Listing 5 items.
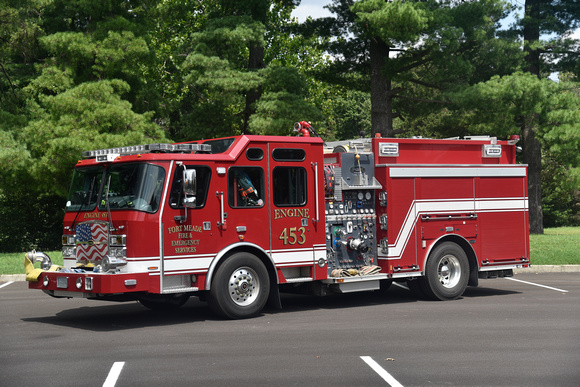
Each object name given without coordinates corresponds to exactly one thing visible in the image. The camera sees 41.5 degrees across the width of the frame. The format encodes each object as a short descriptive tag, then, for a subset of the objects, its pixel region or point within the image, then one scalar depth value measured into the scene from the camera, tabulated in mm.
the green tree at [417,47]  23562
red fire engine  11102
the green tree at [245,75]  24391
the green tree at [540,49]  33188
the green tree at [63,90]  23547
